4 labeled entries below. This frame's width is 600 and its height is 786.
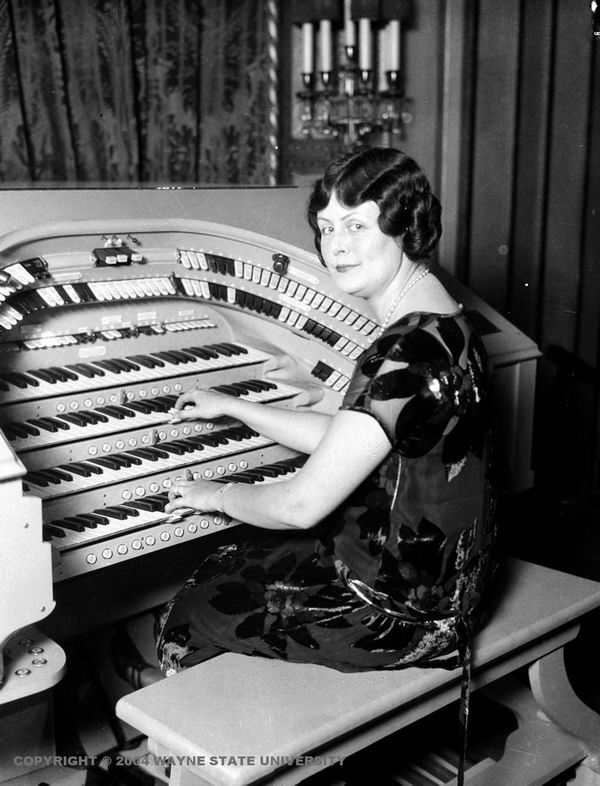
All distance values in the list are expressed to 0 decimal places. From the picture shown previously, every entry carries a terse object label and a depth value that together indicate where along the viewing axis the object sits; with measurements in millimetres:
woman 1687
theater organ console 1986
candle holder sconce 4215
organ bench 1560
